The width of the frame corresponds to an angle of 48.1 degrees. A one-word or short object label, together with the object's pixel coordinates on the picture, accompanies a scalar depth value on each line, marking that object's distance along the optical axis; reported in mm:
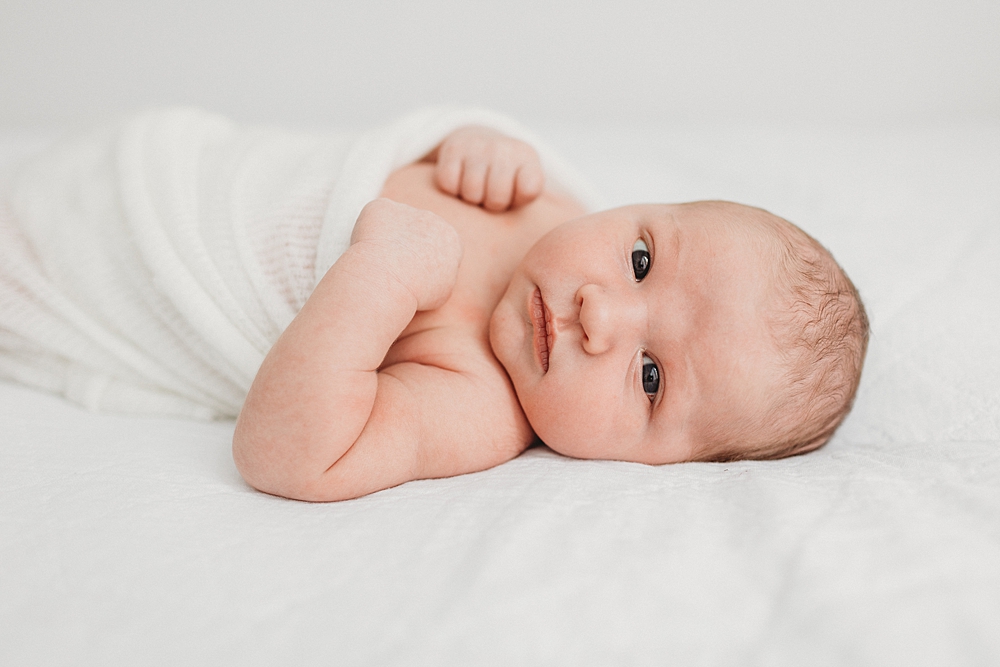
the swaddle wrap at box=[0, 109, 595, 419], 376
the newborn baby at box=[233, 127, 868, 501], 338
